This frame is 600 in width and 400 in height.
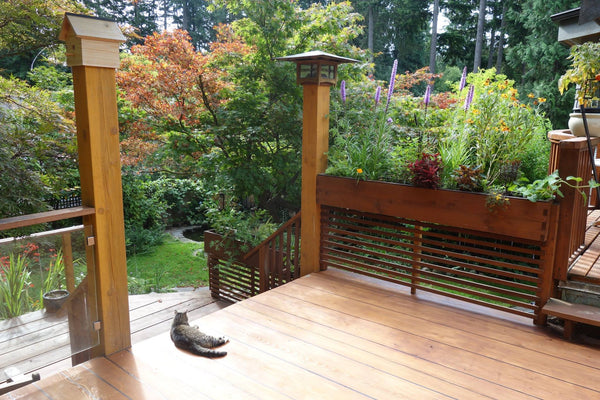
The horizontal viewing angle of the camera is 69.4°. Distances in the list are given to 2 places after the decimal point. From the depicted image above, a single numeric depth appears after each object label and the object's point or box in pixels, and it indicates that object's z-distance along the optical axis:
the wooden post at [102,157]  2.24
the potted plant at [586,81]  3.06
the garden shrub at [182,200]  10.08
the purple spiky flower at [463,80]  3.20
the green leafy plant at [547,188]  2.62
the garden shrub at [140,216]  8.30
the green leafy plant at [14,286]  2.09
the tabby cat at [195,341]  2.52
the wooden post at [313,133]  3.59
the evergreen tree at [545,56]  10.22
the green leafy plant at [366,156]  3.42
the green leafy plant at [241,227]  5.11
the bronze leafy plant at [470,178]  2.93
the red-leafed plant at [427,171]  3.03
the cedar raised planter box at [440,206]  2.71
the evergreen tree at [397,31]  15.42
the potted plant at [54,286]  2.29
